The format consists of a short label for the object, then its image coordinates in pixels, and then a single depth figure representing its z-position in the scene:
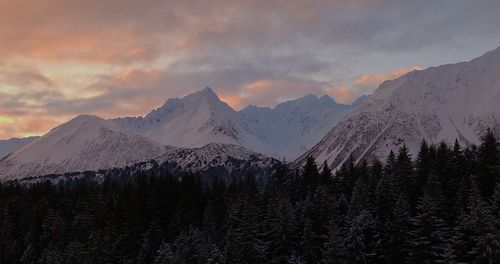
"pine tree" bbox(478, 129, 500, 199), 102.19
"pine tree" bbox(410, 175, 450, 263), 83.06
